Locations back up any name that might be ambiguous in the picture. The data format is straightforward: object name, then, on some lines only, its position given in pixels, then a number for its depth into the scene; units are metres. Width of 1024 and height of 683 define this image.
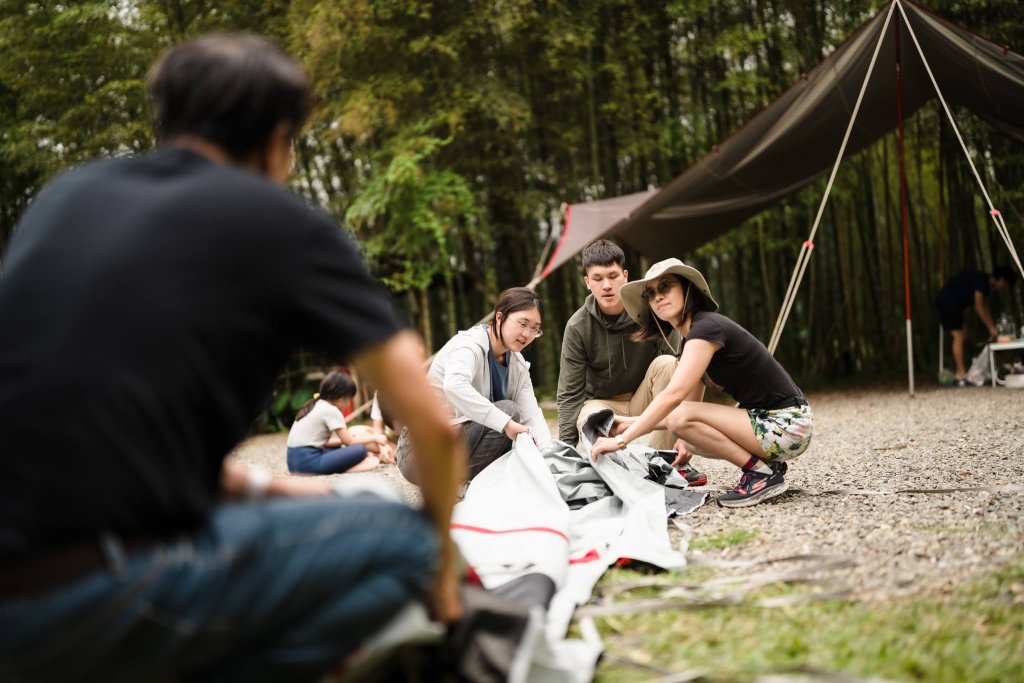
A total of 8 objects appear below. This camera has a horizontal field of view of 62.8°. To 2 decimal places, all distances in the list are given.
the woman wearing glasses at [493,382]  3.10
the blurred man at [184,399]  0.90
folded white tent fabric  1.55
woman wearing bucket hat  2.91
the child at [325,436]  5.03
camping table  6.98
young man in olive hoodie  3.72
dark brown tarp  6.00
